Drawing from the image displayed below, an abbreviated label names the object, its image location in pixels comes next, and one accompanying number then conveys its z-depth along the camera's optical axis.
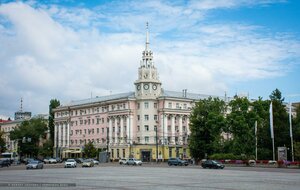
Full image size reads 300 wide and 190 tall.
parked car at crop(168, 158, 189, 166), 78.94
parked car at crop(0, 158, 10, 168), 79.74
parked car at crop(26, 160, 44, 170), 64.19
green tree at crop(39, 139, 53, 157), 132.25
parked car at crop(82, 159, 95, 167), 71.96
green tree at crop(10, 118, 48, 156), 133.00
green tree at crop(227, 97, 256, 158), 83.50
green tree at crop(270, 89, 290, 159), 79.75
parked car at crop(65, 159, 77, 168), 70.62
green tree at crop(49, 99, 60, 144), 138.12
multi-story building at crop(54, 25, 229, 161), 108.56
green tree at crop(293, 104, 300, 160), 72.11
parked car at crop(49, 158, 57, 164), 103.31
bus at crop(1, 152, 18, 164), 112.28
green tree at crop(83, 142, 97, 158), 109.75
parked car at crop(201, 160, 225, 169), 61.75
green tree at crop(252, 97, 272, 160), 79.92
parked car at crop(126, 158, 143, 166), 84.09
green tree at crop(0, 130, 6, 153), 114.19
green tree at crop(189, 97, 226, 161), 85.94
